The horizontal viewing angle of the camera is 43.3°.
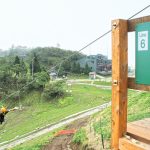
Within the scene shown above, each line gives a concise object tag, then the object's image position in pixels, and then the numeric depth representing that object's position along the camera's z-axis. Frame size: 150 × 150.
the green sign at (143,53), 2.01
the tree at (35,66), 24.95
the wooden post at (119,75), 2.17
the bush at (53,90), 19.77
